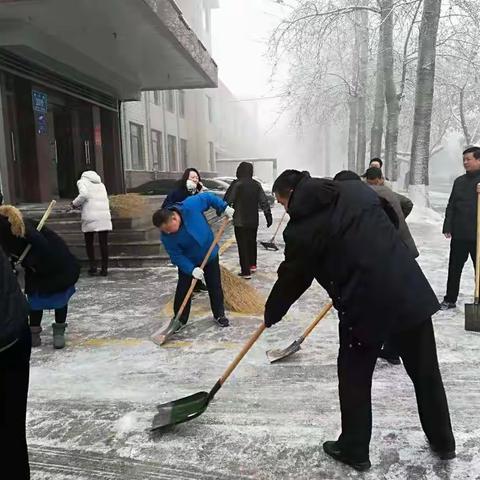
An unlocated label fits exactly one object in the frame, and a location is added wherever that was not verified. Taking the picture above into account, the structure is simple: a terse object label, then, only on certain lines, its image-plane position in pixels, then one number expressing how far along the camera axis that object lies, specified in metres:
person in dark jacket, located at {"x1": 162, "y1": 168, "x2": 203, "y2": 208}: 5.82
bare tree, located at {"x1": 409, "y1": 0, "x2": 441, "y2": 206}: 12.40
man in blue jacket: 4.20
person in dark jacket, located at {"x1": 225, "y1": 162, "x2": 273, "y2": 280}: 6.69
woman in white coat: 6.81
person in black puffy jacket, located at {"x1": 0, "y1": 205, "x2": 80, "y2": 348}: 3.53
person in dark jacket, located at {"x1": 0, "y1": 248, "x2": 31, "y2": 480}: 1.75
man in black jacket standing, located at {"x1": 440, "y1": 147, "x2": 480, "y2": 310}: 4.63
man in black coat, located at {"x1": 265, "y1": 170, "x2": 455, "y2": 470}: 2.17
